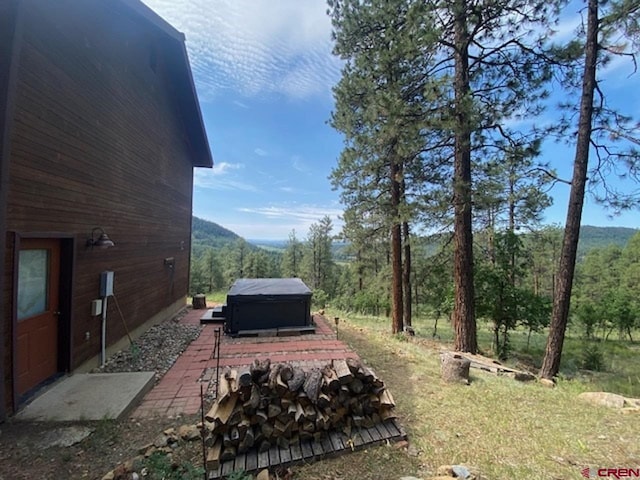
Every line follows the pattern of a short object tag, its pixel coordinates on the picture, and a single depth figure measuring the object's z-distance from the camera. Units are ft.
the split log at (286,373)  8.99
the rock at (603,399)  12.49
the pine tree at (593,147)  15.61
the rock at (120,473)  7.16
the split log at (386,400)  9.68
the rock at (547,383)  15.35
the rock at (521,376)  16.08
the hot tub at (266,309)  22.18
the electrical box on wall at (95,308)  14.93
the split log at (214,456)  7.61
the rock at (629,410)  11.77
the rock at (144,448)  8.28
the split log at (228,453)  7.89
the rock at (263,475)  7.42
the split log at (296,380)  8.87
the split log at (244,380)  8.49
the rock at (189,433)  8.99
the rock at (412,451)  8.78
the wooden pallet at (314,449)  7.88
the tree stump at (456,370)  14.46
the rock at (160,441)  8.61
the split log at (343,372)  9.31
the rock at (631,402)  12.40
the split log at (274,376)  8.72
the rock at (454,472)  7.57
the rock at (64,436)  8.58
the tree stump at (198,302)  32.42
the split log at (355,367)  9.66
